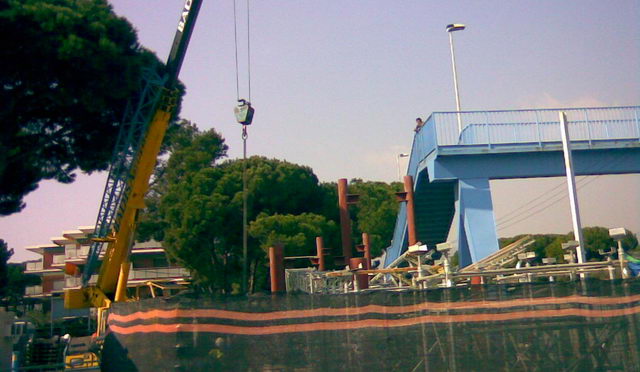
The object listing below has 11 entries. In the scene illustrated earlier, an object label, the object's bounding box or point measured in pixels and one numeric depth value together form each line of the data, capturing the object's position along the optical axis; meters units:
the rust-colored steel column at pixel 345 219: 20.25
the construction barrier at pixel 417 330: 8.43
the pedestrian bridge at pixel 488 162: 18.84
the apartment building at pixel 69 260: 54.78
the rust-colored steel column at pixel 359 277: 17.82
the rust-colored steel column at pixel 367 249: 21.84
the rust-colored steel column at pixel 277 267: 20.28
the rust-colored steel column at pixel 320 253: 22.14
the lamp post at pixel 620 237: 10.55
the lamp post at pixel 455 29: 24.46
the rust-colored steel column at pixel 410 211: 17.81
